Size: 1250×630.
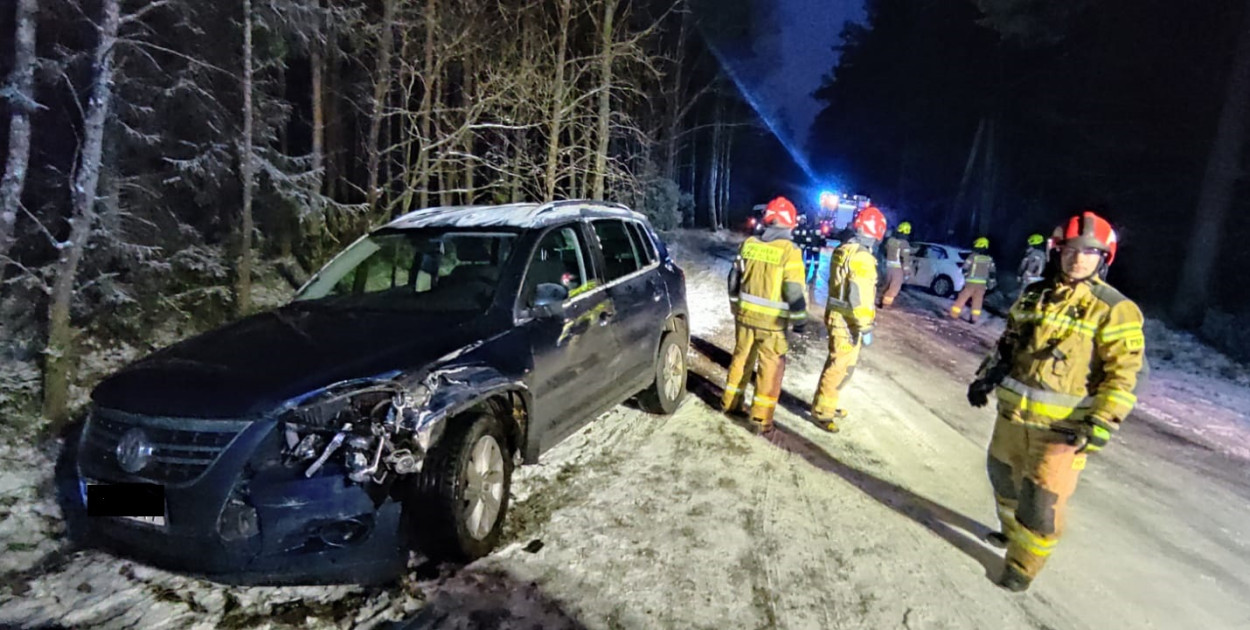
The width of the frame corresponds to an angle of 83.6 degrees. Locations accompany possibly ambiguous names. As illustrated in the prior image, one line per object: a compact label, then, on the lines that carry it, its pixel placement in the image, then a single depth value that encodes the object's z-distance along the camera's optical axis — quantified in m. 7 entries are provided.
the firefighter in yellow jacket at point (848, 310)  6.23
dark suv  3.16
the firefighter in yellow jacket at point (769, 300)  5.93
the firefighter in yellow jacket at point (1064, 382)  3.57
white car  17.84
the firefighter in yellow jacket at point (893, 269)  12.72
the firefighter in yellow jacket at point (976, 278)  13.79
